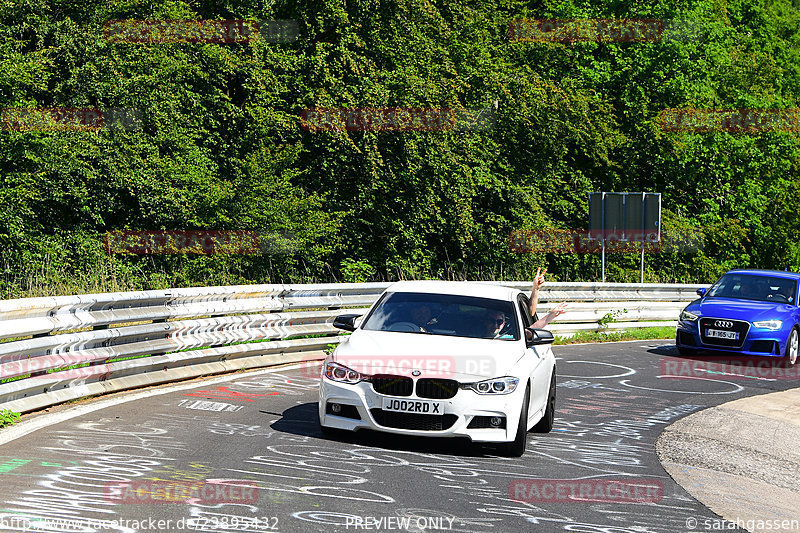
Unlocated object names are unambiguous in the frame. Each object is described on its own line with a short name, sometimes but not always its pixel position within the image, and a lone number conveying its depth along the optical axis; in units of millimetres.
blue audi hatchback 36406
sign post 55781
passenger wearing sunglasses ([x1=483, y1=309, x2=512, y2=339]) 19094
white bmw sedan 17000
